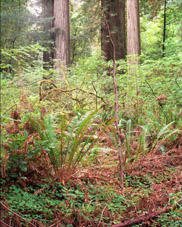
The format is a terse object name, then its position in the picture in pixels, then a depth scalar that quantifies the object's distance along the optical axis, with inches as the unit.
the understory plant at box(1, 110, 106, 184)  87.7
